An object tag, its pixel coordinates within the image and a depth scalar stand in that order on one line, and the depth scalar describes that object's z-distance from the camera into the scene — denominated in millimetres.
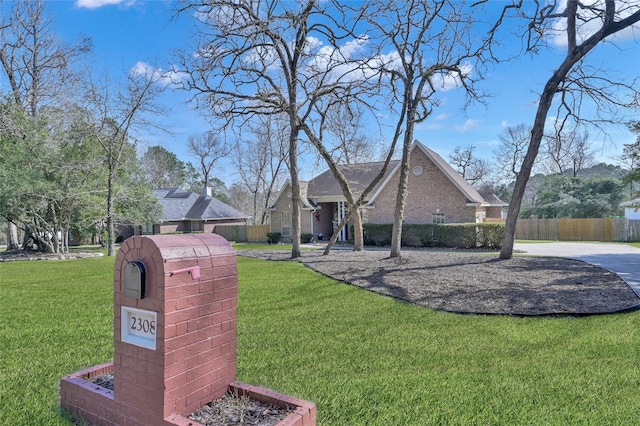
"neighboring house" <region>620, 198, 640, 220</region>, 30584
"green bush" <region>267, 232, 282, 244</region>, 29672
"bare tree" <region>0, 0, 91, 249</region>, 22502
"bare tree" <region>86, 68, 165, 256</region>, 18109
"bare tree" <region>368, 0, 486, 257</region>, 12898
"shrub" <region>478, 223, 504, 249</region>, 20672
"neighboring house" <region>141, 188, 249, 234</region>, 34938
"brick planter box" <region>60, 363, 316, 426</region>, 2371
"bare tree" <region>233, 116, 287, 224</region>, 39156
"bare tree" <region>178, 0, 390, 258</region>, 12500
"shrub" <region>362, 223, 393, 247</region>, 23844
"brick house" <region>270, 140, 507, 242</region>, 23953
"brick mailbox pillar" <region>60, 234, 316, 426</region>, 2398
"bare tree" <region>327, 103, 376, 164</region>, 15238
